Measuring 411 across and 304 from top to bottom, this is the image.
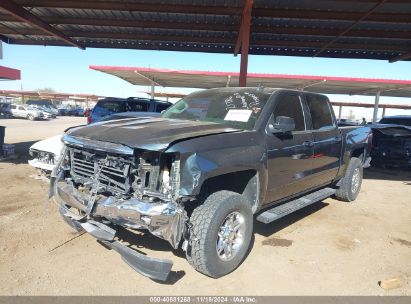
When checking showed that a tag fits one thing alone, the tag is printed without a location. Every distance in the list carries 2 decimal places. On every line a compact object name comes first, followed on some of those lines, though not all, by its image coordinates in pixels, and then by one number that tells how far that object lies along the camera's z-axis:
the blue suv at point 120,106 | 12.09
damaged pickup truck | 3.44
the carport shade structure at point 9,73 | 14.46
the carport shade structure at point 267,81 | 19.70
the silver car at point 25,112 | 37.75
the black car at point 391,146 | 11.77
